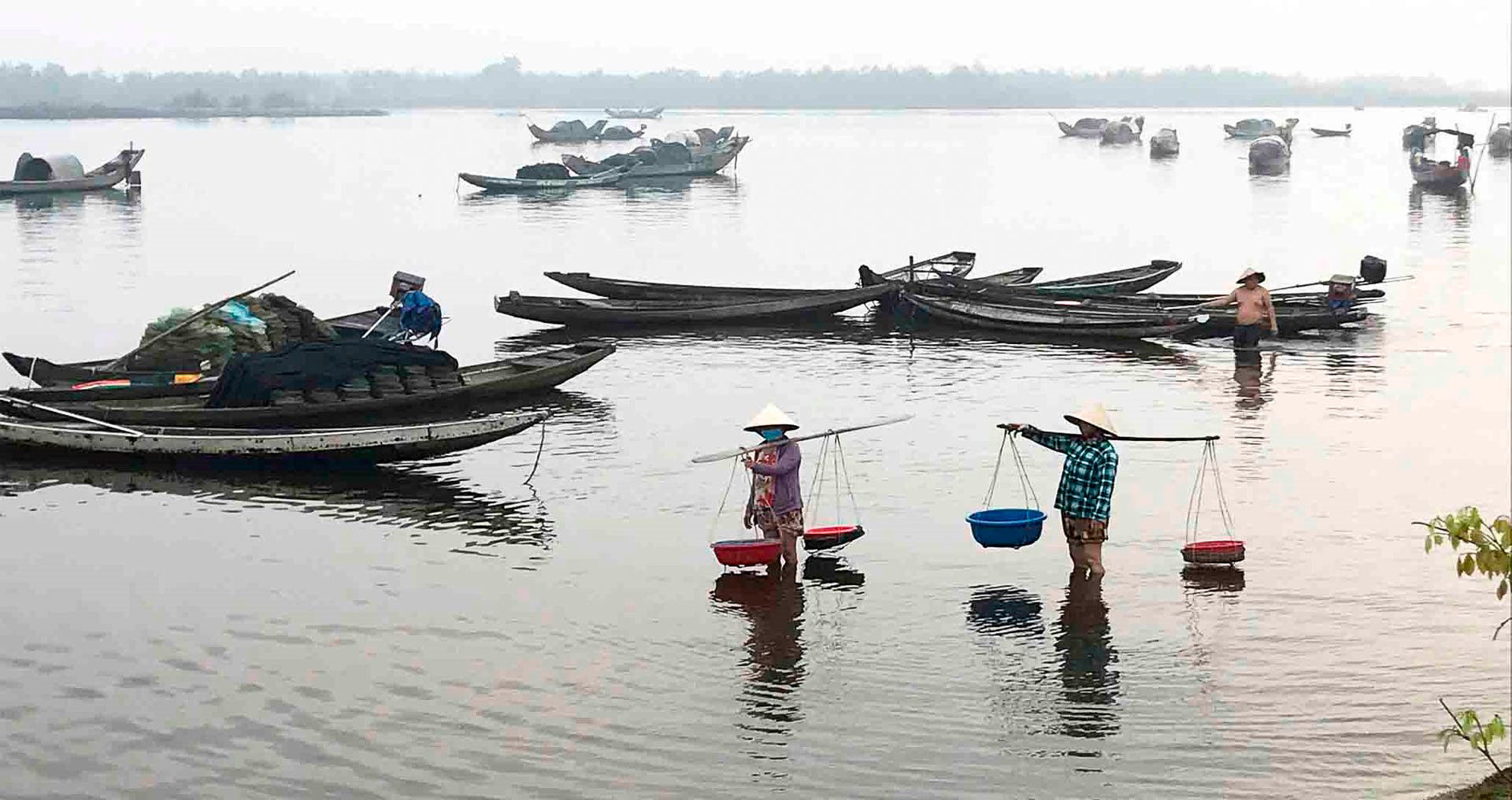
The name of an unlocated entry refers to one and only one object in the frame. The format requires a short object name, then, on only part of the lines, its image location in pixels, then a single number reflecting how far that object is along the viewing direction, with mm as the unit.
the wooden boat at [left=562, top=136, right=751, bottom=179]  73688
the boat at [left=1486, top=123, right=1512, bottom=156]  91625
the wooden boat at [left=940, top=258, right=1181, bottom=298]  29094
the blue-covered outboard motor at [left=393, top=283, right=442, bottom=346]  21375
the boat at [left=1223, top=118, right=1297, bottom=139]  130625
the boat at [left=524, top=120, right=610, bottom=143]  132375
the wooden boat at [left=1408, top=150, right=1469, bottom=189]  63281
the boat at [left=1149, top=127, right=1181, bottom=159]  106812
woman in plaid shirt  12164
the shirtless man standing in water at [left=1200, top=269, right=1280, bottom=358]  24656
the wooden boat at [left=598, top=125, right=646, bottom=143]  135500
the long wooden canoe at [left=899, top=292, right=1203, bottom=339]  26234
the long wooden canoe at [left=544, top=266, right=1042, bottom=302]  29453
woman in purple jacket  12742
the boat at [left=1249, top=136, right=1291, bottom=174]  89312
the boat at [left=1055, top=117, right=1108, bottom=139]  147000
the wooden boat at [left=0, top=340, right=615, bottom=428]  17781
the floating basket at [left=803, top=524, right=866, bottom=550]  14133
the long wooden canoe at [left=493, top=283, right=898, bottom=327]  28312
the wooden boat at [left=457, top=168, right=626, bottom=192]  66750
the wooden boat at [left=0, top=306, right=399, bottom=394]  20016
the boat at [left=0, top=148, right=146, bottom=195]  61156
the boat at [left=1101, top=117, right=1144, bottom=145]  131875
